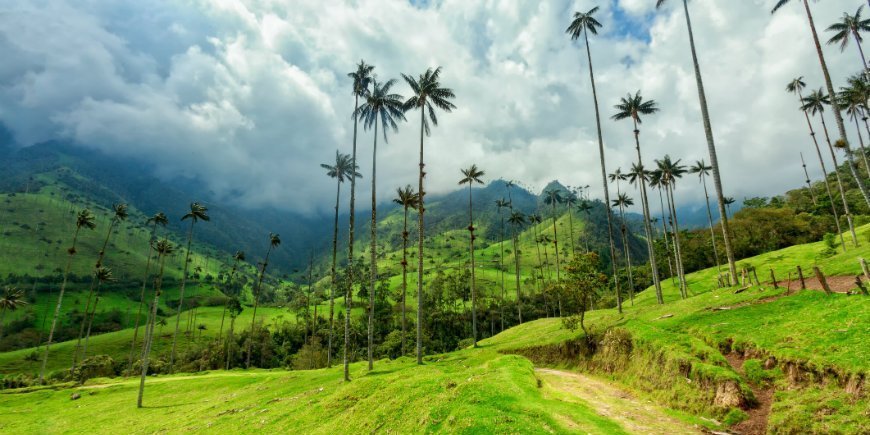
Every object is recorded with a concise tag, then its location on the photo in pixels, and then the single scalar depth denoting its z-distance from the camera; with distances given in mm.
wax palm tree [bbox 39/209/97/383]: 73325
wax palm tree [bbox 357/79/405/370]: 45719
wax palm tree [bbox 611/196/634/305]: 94625
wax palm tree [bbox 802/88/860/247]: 67581
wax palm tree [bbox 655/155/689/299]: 70344
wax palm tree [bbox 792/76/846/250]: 73125
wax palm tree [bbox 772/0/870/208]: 40844
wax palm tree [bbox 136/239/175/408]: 43406
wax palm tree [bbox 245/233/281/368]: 89375
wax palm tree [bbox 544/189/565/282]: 111375
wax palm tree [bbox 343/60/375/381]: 46844
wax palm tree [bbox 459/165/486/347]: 64438
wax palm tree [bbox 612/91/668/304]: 55812
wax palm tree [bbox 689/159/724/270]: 87425
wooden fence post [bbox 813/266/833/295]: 21606
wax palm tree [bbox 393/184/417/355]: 53856
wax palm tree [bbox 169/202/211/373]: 64625
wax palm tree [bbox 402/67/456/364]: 45406
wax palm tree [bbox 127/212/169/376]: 71250
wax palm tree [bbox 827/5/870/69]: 47344
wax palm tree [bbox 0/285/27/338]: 80312
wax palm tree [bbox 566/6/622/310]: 52344
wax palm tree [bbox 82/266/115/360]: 82188
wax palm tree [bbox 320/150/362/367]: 63969
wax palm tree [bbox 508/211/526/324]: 94012
